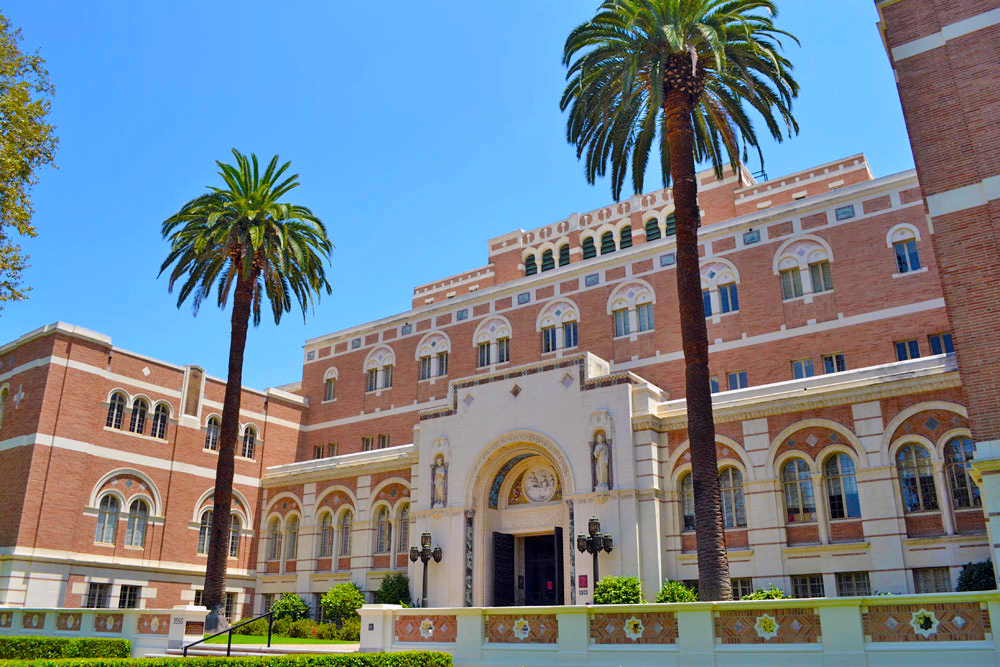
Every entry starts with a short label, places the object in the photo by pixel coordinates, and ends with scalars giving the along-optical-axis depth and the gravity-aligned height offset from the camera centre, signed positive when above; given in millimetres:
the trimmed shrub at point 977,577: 20766 +638
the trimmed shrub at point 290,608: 34781 -45
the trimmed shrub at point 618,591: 25031 +427
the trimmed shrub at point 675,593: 23844 +339
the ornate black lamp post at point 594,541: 26281 +2000
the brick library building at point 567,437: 24828 +6112
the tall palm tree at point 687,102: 19531 +13683
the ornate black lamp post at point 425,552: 30781 +1953
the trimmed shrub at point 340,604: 33094 +98
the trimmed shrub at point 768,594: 22641 +276
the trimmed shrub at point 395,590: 31688 +611
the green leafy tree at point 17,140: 20359 +11468
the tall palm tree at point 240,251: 30781 +13719
